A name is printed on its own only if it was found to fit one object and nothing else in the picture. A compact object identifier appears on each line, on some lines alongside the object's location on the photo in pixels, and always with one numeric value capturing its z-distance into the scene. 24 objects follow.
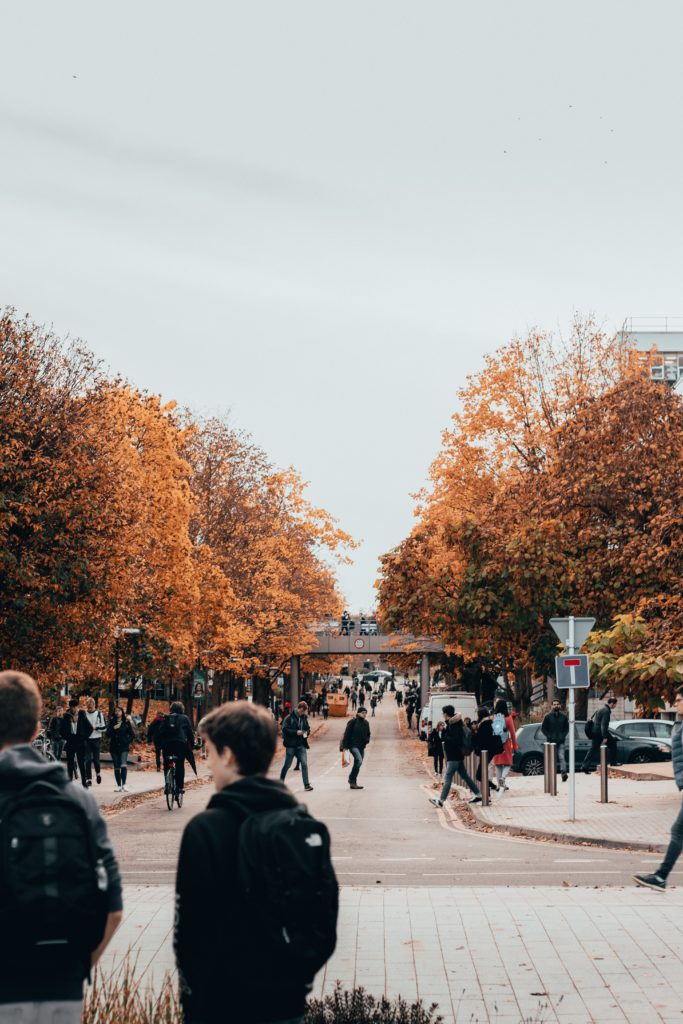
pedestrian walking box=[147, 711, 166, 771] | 22.95
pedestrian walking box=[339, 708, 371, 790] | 27.92
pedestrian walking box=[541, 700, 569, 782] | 27.97
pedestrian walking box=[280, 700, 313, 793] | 26.08
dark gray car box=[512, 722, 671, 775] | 33.91
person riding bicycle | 22.36
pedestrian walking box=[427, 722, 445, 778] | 32.01
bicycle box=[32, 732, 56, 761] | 26.88
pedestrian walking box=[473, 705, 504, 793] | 24.08
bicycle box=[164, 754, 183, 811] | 22.48
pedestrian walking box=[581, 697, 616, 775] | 28.19
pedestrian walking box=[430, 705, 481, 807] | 22.62
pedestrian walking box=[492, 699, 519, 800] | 25.17
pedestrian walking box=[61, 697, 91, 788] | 24.75
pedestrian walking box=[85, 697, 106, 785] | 26.67
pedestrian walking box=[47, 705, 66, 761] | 27.83
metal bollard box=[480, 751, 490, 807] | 22.59
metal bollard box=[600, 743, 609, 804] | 23.75
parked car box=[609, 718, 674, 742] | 37.50
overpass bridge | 86.69
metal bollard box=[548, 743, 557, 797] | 25.30
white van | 47.34
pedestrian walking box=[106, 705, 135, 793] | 25.72
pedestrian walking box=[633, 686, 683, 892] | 11.40
